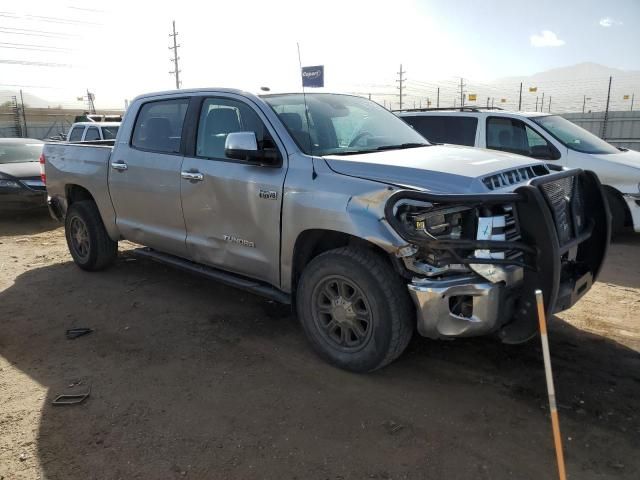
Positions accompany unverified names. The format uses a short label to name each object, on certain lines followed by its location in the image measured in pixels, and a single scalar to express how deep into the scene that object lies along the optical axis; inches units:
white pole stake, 94.7
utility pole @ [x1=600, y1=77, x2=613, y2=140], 707.1
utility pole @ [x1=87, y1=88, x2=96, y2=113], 1366.9
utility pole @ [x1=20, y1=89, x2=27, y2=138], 1274.0
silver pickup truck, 124.4
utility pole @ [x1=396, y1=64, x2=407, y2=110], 1680.0
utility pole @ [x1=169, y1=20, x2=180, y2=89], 2044.5
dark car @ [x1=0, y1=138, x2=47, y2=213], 378.0
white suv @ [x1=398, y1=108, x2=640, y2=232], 281.9
